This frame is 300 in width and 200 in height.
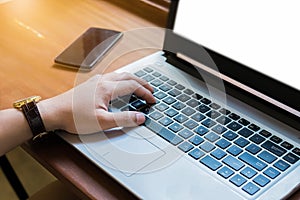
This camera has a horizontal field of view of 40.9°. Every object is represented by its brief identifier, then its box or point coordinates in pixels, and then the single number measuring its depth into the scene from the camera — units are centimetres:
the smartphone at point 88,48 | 82
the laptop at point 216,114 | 57
